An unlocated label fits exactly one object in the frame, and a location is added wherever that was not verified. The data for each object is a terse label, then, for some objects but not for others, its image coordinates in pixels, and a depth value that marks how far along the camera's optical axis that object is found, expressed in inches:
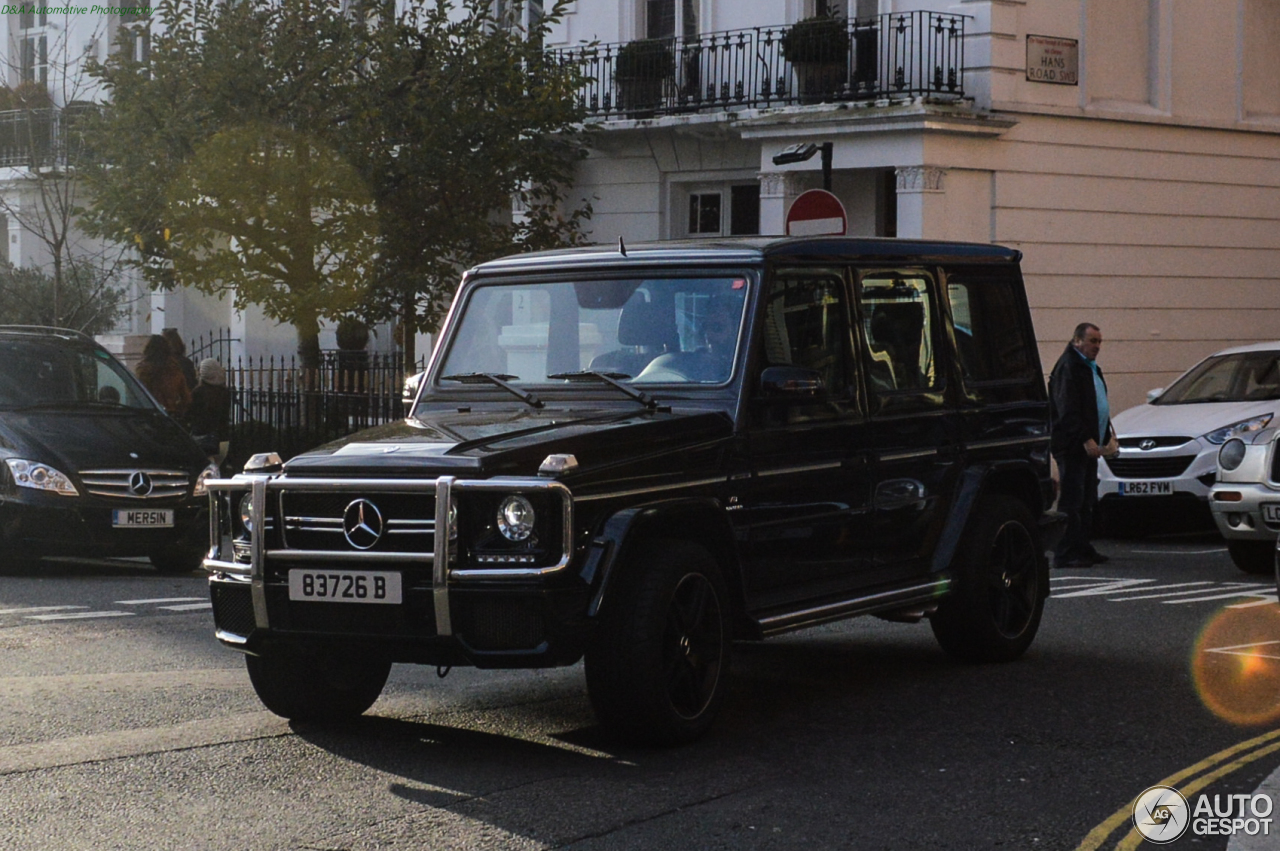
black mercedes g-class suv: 265.4
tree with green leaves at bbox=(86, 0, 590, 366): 828.6
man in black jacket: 583.8
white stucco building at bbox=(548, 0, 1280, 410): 938.1
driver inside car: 308.2
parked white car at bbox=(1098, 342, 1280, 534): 645.9
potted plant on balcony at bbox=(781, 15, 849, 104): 957.8
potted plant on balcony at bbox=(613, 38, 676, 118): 1024.9
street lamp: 804.0
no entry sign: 677.3
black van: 543.8
